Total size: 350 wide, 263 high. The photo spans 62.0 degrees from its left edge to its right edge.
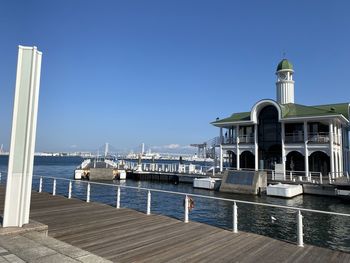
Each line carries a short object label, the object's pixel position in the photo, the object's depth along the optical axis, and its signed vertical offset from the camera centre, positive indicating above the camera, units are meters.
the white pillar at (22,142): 7.03 +0.35
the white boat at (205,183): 29.88 -2.28
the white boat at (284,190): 24.24 -2.29
